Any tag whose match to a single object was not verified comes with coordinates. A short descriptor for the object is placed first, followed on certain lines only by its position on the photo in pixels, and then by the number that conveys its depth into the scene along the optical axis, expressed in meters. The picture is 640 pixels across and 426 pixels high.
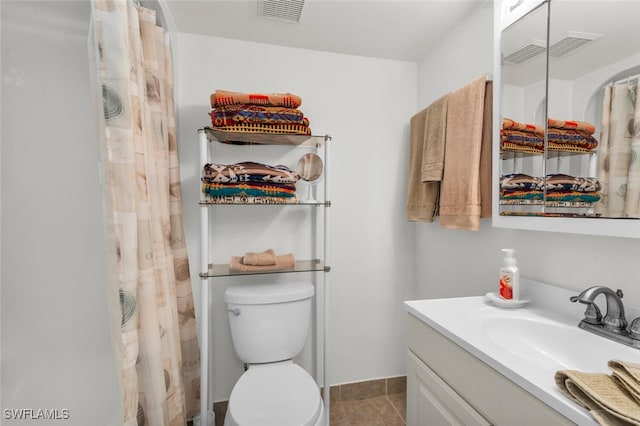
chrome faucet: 0.91
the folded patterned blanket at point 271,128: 1.56
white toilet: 1.29
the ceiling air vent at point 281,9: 1.51
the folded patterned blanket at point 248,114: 1.55
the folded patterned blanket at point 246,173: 1.54
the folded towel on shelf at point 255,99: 1.55
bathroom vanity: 0.73
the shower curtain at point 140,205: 0.92
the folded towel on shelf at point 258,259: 1.66
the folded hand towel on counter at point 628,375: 0.61
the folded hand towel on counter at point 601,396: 0.56
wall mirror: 0.91
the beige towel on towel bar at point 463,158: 1.43
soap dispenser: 1.22
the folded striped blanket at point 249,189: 1.55
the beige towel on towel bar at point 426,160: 1.65
